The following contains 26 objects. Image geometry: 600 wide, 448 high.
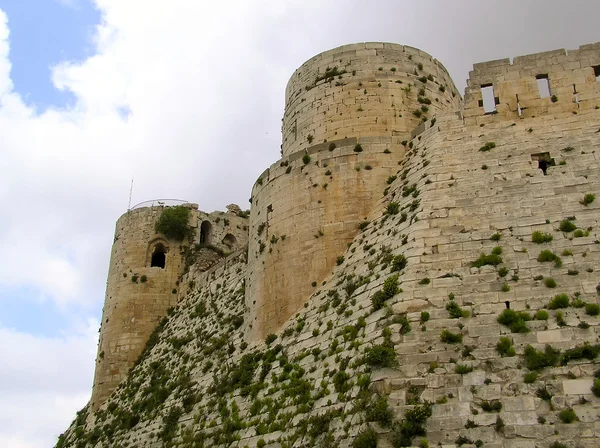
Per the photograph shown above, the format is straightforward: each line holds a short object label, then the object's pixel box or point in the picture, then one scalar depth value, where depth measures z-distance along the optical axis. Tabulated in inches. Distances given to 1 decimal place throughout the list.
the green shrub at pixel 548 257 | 444.5
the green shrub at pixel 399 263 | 493.7
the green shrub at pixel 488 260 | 458.9
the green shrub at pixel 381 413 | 385.4
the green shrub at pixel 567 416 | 348.8
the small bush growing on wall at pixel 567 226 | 467.8
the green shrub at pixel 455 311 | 428.5
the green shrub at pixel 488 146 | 572.7
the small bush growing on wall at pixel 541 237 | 465.4
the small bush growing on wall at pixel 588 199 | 486.0
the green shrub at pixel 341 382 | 446.0
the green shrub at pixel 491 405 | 367.6
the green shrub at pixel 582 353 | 375.9
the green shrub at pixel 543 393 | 363.9
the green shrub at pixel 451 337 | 413.4
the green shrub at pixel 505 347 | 394.6
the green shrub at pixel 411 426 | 372.5
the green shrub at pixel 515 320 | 406.0
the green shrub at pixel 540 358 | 381.1
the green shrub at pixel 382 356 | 418.0
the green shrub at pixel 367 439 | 380.8
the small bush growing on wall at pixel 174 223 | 1149.1
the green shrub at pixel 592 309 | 399.2
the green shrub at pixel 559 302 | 412.8
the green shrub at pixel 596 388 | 355.3
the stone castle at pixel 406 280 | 384.8
